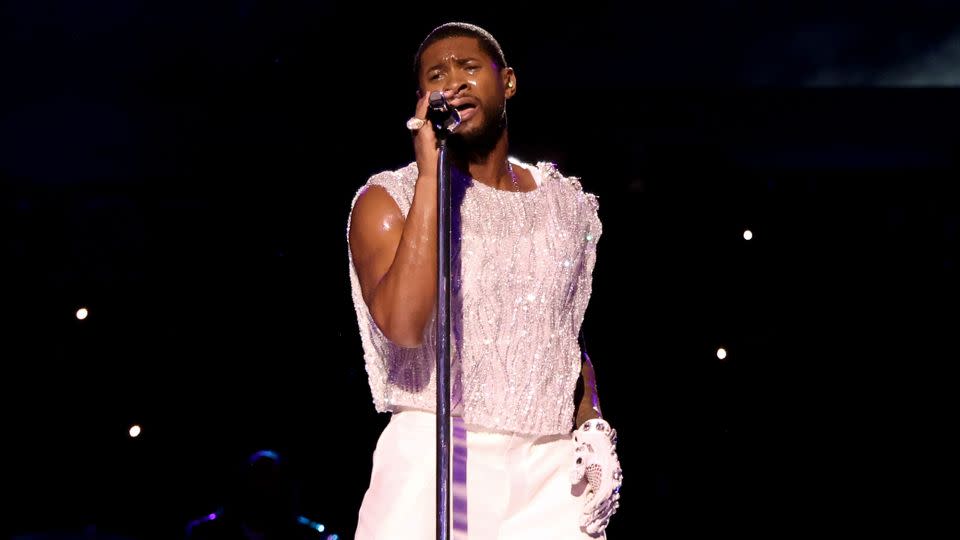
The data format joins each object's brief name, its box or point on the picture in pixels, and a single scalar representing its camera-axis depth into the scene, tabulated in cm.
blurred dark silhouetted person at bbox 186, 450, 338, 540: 1483
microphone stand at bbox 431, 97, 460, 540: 1127
